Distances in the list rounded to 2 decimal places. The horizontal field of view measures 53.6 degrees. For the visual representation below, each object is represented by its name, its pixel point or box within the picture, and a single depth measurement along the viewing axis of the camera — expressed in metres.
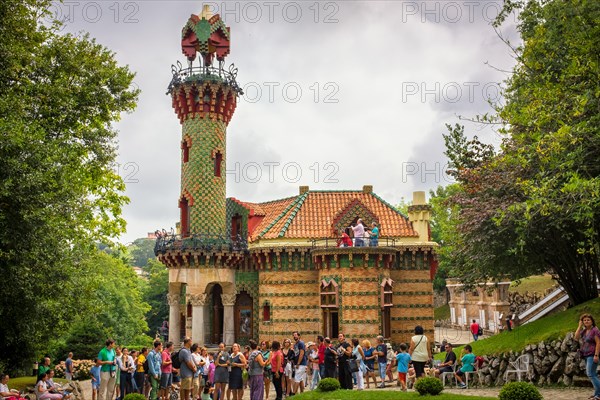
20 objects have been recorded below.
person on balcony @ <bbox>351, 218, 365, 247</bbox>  26.31
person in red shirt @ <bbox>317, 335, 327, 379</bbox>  16.38
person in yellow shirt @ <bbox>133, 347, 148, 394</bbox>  16.06
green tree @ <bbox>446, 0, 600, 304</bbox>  14.04
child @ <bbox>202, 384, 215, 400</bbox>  14.57
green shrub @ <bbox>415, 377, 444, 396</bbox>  13.84
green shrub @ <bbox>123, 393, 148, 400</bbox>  13.65
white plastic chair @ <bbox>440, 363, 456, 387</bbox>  17.22
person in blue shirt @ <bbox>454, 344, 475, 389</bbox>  17.25
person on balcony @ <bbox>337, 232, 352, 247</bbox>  26.90
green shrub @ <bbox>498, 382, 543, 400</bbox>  11.77
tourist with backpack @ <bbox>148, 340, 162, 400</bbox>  14.70
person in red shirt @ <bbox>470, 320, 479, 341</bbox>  30.69
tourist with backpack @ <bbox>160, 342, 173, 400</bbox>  14.99
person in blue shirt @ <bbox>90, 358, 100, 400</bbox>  16.20
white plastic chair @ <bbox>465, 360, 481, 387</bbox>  17.27
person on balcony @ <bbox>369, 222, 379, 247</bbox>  26.39
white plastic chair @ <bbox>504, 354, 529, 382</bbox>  17.06
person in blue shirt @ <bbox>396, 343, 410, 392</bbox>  15.88
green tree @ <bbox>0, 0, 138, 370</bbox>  14.73
